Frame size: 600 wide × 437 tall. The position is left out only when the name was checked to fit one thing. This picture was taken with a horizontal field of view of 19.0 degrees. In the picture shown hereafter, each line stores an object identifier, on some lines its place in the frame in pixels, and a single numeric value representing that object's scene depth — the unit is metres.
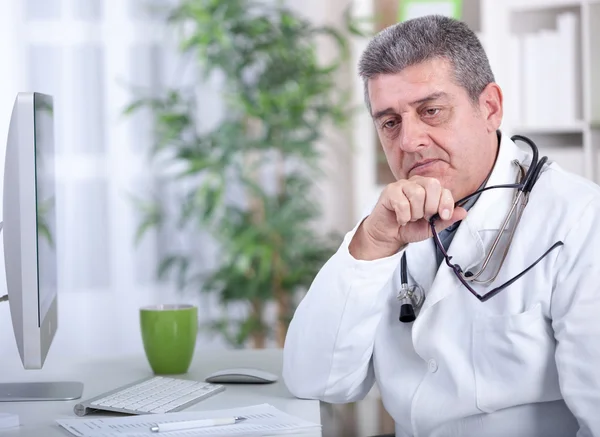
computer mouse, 2.48
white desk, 2.32
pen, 2.22
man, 2.33
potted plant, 3.78
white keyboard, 2.32
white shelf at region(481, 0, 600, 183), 3.75
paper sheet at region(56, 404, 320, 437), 2.22
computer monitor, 2.30
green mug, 2.54
